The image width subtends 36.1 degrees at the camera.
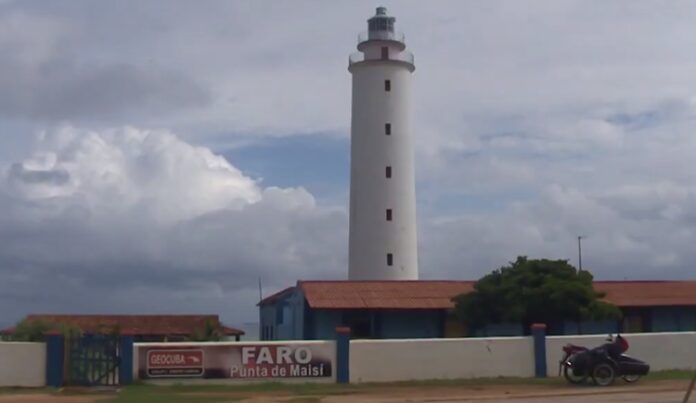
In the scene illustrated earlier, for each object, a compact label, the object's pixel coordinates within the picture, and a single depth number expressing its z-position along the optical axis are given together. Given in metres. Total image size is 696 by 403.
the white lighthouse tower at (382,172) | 48.16
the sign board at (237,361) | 28.34
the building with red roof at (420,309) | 41.84
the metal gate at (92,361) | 27.75
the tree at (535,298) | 39.66
